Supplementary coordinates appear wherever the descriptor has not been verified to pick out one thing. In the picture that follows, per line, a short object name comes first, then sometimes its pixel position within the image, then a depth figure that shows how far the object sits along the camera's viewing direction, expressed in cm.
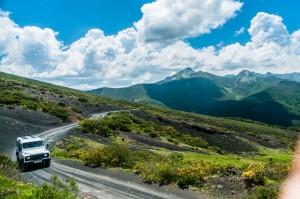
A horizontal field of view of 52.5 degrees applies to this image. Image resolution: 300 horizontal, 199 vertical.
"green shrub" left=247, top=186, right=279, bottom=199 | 1551
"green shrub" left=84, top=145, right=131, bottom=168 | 2678
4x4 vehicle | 2609
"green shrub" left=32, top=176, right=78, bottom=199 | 1315
